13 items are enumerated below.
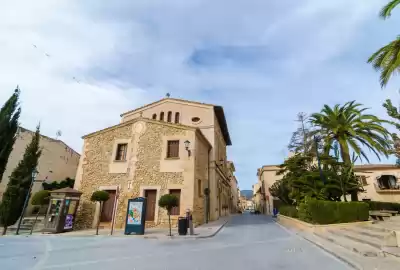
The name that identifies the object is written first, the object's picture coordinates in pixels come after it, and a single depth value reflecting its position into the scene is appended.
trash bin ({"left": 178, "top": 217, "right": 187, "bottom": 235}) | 10.88
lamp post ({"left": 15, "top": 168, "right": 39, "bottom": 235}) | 13.78
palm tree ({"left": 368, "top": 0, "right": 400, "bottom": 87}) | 9.20
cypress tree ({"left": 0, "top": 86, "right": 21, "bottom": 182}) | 16.77
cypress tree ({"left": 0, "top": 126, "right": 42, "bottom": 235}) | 13.91
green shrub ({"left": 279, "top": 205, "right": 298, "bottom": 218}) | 15.94
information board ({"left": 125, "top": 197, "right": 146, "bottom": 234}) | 11.55
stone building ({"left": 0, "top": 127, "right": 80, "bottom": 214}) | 20.33
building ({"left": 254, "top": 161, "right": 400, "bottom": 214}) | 29.08
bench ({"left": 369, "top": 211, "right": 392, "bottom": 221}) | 14.99
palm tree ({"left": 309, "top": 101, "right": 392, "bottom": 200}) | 16.53
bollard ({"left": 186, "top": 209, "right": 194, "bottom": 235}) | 10.87
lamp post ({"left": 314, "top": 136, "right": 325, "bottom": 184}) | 15.24
